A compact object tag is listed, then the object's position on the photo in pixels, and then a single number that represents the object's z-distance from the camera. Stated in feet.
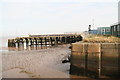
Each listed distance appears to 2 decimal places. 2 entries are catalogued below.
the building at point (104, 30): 112.04
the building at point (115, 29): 66.33
